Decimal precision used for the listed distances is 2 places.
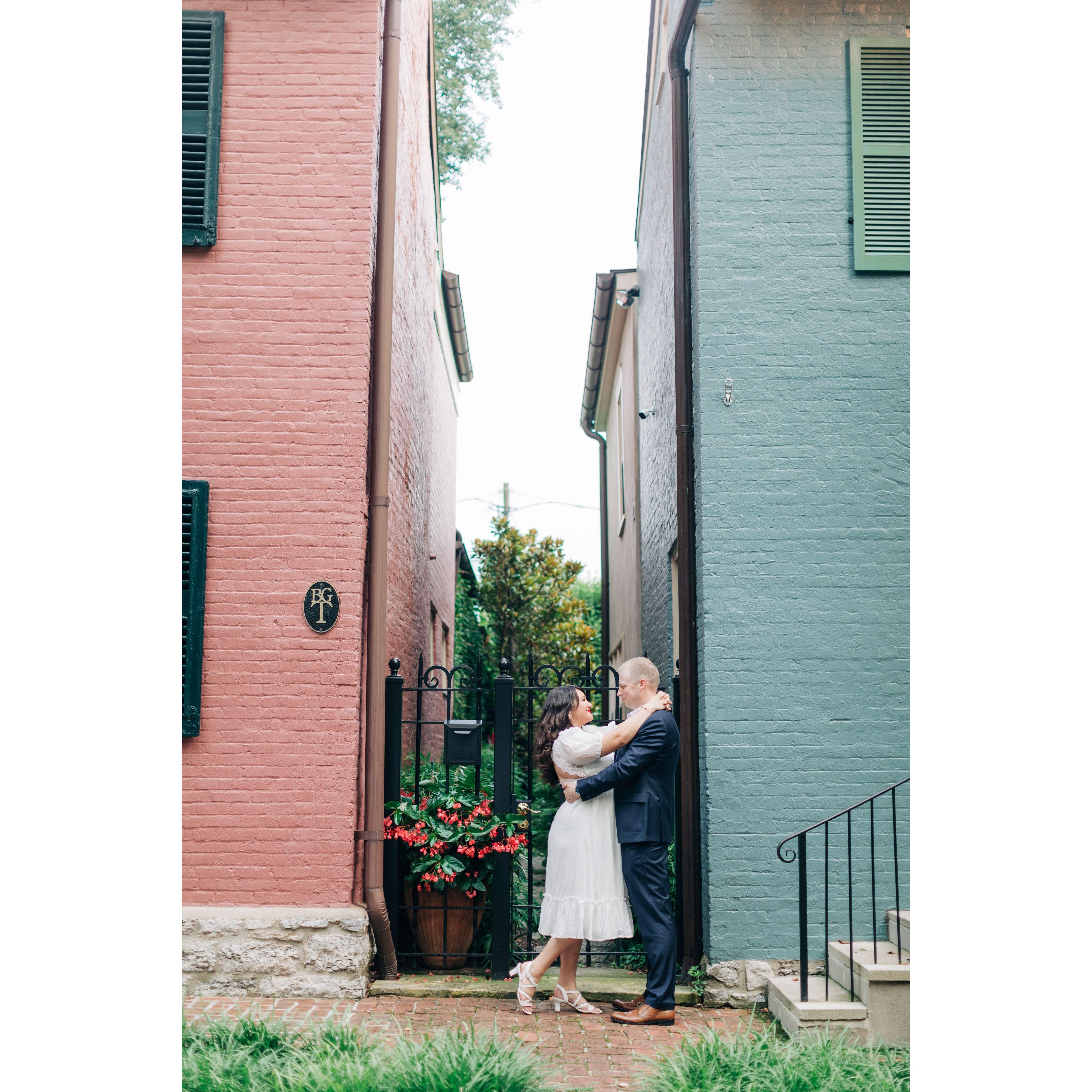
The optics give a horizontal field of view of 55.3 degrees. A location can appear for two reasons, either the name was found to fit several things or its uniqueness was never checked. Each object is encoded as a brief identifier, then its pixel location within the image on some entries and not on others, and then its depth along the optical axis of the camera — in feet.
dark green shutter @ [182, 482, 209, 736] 19.53
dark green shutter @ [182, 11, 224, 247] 20.74
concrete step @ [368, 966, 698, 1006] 19.11
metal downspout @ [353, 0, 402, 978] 19.84
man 17.61
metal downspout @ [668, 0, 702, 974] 20.11
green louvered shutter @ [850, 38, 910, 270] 21.04
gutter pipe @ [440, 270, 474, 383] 41.98
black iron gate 20.12
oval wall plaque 19.90
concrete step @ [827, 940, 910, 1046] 16.66
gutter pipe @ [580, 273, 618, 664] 39.40
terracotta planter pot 20.45
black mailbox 20.43
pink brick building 19.45
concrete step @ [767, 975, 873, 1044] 16.58
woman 17.93
